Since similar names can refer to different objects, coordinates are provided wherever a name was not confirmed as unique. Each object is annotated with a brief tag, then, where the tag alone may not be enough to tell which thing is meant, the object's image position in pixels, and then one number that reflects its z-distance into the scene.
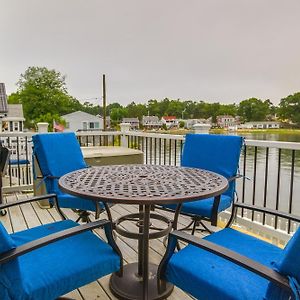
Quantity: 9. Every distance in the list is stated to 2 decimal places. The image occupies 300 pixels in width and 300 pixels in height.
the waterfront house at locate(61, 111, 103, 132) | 31.80
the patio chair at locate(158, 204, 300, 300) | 1.11
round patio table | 1.72
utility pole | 18.94
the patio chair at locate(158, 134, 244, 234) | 2.55
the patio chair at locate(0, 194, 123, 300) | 1.28
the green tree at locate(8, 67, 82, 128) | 32.81
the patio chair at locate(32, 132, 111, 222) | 2.75
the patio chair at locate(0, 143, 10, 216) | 3.72
